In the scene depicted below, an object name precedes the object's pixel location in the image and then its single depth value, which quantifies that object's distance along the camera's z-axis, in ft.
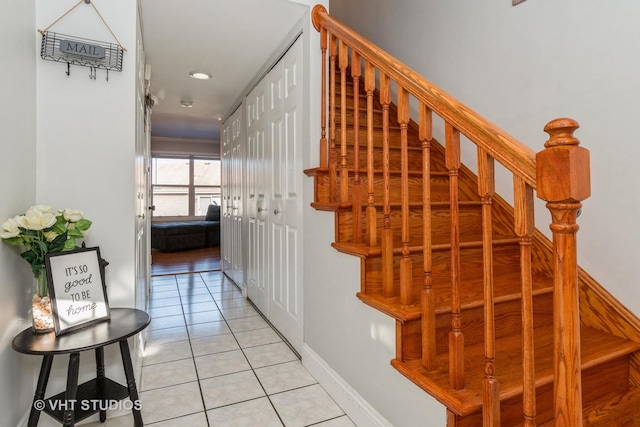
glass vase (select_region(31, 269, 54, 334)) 4.29
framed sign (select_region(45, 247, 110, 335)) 4.29
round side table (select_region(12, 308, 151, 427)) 4.00
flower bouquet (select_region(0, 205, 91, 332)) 4.06
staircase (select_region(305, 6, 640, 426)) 2.53
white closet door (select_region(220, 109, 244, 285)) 12.43
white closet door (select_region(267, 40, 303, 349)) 7.42
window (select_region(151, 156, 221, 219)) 25.31
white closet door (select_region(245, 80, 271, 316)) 9.55
